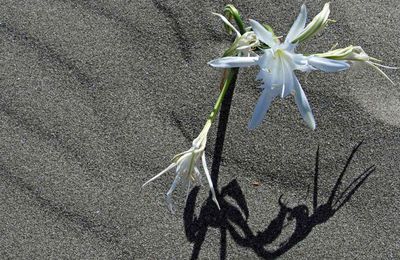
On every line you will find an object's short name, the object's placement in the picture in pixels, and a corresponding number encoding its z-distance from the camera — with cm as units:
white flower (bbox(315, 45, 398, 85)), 51
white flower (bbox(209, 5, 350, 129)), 48
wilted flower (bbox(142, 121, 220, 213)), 50
